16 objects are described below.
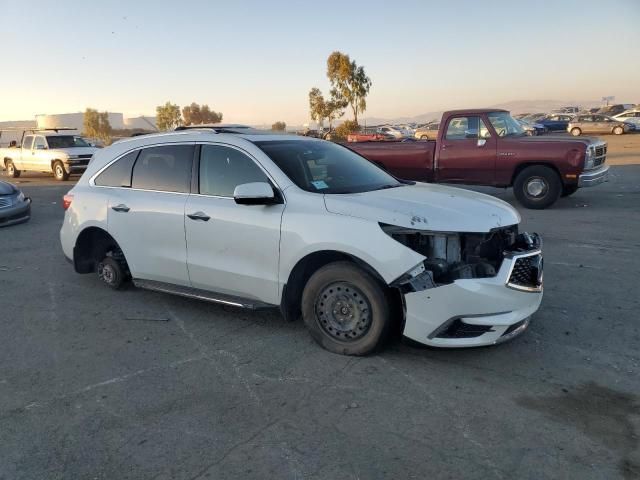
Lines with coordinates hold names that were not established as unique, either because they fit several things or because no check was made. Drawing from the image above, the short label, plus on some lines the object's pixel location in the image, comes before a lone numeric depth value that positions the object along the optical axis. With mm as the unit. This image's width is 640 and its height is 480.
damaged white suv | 3840
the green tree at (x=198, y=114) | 102400
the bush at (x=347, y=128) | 47281
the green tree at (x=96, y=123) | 103375
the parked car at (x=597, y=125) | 39197
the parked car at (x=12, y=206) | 10430
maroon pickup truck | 10586
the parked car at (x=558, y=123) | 43312
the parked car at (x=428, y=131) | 31809
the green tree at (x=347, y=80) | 44812
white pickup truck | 19841
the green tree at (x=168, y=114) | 87438
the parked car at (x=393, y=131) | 43912
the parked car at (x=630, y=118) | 40938
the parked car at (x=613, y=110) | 57769
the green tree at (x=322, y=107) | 46688
